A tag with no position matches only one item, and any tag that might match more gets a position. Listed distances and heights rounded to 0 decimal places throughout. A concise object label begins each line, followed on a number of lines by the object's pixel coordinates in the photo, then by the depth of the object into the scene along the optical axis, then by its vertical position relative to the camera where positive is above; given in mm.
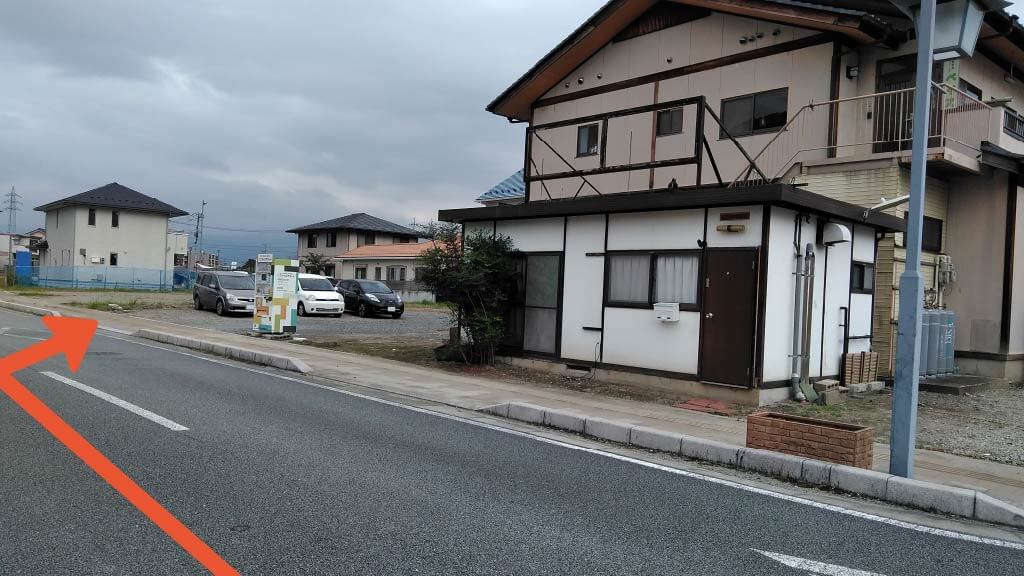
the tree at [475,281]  13711 +187
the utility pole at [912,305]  6281 +91
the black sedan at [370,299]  29188 -542
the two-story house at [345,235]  61938 +4345
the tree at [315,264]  59156 +1552
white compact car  27469 -649
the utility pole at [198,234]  93212 +5438
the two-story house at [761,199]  11148 +2018
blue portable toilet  50906 -624
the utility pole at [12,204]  83125 +7069
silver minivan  26984 -567
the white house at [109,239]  51312 +2409
